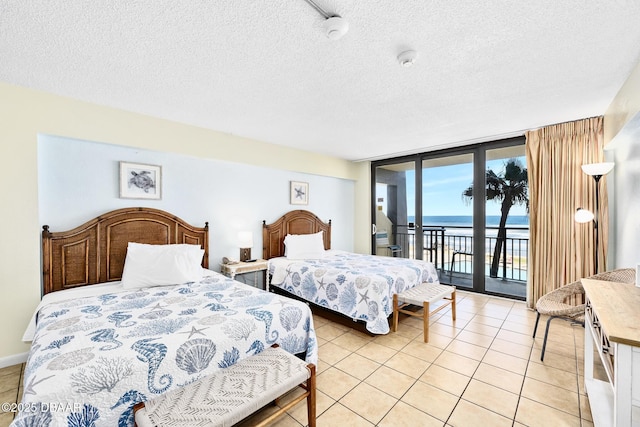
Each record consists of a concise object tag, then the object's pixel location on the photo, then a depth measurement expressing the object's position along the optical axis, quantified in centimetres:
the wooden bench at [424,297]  282
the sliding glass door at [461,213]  420
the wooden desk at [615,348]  112
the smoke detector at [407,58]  186
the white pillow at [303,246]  429
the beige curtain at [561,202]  317
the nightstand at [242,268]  353
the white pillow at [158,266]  268
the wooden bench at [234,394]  128
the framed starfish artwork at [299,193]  475
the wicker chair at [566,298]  227
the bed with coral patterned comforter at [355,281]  290
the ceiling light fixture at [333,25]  152
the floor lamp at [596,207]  275
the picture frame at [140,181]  301
